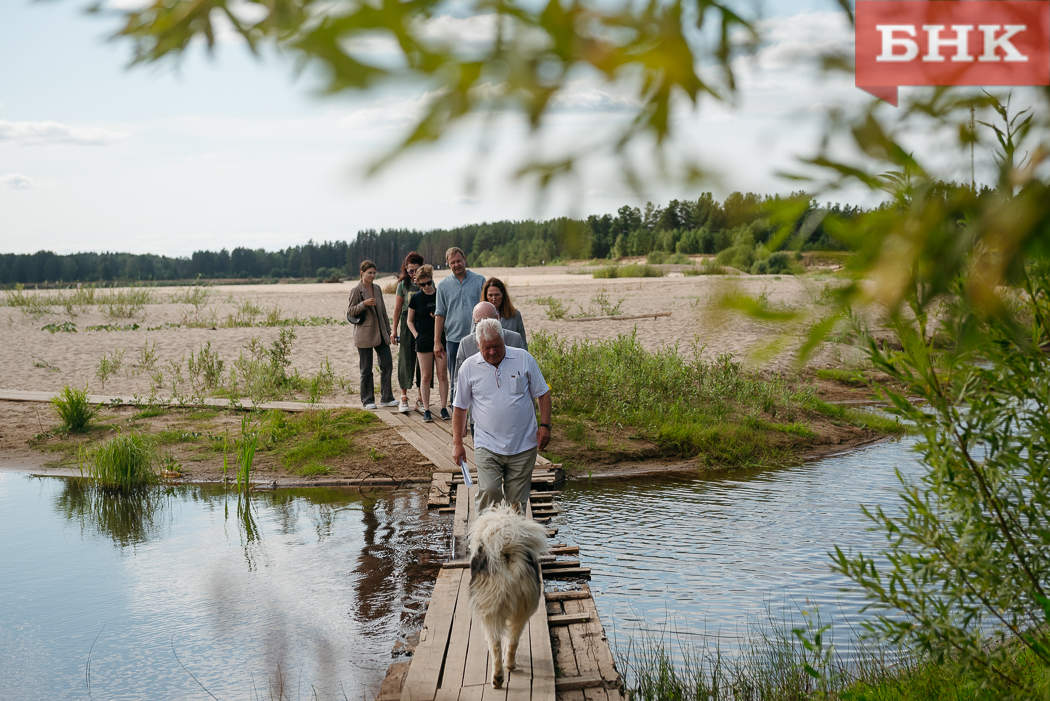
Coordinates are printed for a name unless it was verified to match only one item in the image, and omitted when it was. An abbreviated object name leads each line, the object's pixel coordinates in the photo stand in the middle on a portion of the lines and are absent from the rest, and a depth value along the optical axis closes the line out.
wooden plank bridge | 4.65
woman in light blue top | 8.18
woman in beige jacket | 11.94
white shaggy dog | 4.57
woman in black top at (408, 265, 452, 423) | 10.66
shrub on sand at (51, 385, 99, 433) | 13.73
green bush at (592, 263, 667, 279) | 44.72
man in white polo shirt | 5.95
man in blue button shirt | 9.56
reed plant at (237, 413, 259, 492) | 10.40
